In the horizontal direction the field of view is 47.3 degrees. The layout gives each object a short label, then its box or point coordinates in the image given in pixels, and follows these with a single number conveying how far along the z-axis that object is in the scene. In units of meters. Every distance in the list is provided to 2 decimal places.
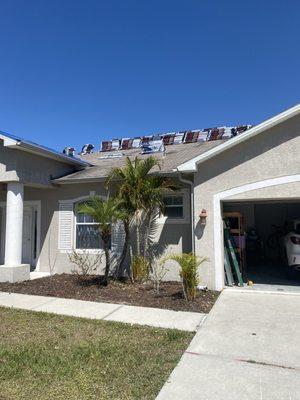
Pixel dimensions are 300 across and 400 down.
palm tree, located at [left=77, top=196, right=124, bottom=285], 9.50
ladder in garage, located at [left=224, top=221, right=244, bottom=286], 9.56
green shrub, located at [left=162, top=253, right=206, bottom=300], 7.95
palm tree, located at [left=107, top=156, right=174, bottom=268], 9.95
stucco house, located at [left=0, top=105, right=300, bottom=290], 8.79
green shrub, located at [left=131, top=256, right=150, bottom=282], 10.17
